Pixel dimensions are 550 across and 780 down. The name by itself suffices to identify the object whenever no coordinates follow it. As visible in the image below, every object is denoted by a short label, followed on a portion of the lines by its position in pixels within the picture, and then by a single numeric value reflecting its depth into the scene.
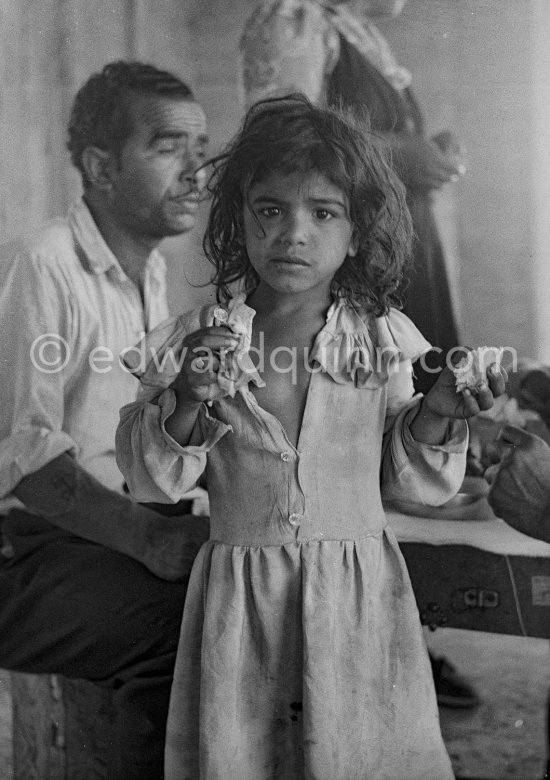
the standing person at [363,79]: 1.44
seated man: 1.46
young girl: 1.28
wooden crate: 1.50
